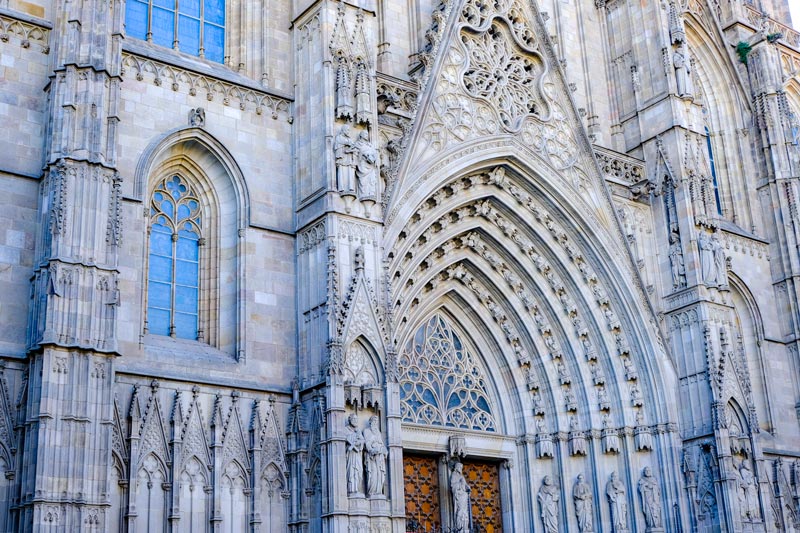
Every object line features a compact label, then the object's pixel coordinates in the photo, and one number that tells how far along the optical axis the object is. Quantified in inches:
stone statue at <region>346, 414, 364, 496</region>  627.5
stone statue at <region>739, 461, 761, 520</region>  794.4
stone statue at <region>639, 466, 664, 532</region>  804.0
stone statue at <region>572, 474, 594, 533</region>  810.2
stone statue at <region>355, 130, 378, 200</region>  705.0
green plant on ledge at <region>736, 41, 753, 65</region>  1067.3
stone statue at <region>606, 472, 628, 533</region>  808.3
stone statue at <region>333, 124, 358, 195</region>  694.5
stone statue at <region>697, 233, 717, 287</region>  852.0
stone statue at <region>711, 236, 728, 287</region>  857.5
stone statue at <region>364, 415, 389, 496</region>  635.5
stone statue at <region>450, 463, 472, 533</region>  767.7
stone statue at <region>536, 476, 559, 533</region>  805.2
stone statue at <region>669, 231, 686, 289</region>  864.9
